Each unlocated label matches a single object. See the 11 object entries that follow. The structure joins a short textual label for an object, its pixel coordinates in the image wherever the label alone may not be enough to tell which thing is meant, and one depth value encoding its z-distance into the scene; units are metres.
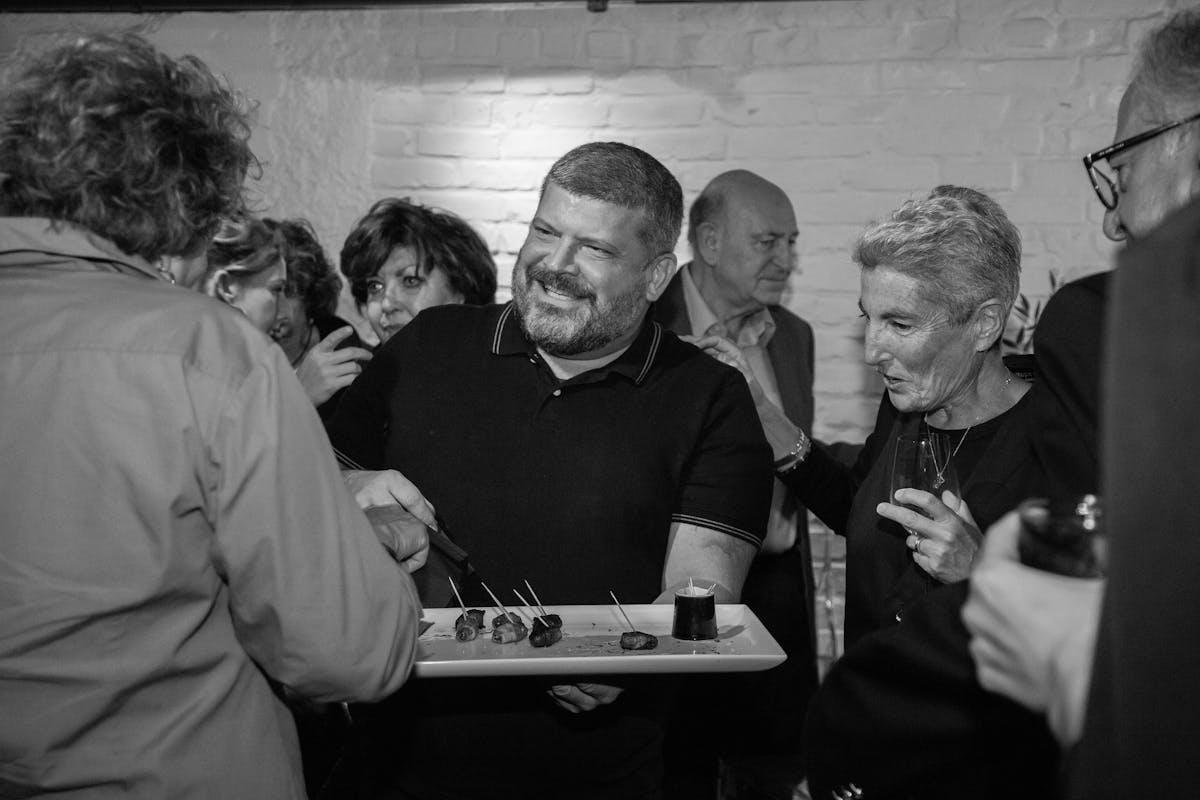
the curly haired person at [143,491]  1.23
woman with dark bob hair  3.18
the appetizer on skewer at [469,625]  1.99
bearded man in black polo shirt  2.07
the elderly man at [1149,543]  0.70
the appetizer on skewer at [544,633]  1.94
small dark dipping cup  1.98
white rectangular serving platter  1.76
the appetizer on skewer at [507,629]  1.96
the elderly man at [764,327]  3.44
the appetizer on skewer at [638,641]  1.89
